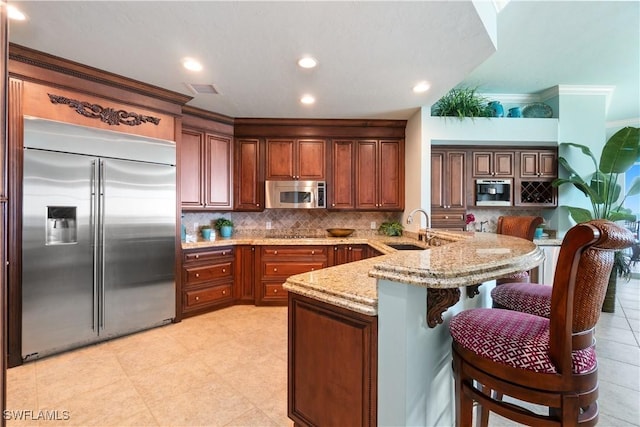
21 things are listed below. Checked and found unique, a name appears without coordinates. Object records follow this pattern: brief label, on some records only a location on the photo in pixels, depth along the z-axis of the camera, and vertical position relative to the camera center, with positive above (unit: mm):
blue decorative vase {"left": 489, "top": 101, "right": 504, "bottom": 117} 4008 +1466
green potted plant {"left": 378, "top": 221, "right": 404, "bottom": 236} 4238 -223
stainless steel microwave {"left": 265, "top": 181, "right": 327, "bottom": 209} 4148 +296
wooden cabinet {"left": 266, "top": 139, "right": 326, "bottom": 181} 4223 +806
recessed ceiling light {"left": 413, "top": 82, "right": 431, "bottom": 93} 3020 +1370
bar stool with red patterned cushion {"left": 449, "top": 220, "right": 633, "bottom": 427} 906 -472
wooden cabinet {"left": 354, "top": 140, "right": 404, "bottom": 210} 4289 +570
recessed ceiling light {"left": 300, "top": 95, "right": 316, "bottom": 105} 3386 +1397
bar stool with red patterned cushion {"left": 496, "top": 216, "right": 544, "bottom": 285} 2154 -114
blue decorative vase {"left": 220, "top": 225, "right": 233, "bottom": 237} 4148 -222
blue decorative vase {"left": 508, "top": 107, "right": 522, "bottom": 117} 4145 +1470
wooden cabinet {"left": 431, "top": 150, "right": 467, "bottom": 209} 4238 +516
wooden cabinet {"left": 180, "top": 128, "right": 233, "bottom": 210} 3676 +604
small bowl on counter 4262 -264
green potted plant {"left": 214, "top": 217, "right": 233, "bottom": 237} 4156 -166
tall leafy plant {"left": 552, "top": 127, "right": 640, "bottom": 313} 3463 +427
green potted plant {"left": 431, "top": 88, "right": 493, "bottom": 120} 3945 +1498
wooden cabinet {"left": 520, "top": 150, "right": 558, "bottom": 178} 4230 +732
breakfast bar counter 1072 -518
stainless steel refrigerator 2428 -191
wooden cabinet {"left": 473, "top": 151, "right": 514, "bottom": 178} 4266 +738
